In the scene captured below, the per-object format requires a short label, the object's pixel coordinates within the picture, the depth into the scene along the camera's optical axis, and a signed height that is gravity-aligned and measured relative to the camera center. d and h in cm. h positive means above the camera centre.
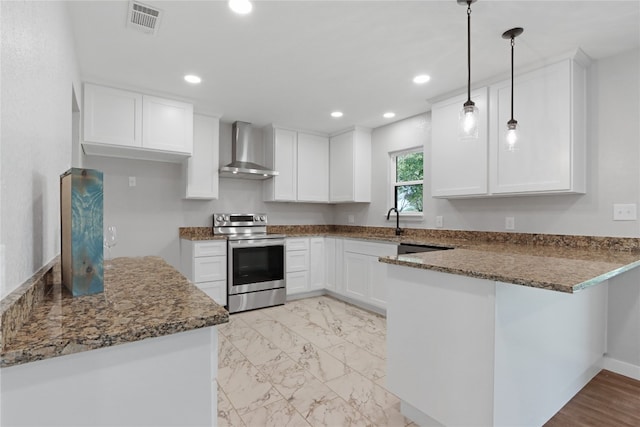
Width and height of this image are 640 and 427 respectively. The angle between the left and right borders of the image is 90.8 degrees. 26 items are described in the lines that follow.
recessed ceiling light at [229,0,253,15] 183 +123
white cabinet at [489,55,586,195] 234 +63
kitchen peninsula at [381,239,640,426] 138 -60
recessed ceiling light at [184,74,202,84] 280 +121
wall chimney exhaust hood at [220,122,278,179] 408 +77
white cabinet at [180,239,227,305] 351 -60
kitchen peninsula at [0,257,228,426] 64 -34
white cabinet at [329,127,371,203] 437 +65
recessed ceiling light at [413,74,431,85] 277 +120
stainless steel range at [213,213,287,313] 371 -66
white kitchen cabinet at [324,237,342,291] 429 -69
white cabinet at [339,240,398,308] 356 -71
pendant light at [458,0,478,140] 185 +55
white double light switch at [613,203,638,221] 226 +0
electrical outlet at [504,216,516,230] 292 -10
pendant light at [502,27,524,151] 204 +54
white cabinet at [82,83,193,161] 290 +87
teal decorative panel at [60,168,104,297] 97 -6
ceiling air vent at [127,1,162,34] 189 +122
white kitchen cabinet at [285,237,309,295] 414 -69
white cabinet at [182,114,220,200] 370 +60
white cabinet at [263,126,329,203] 433 +68
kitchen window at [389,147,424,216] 392 +42
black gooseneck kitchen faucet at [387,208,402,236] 396 -16
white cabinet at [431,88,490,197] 284 +56
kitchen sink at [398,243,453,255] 293 -34
